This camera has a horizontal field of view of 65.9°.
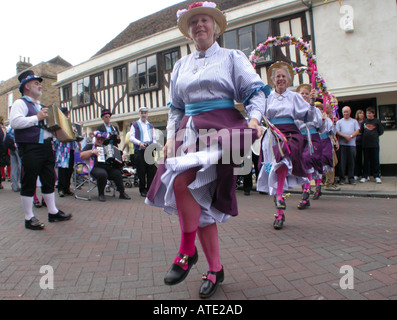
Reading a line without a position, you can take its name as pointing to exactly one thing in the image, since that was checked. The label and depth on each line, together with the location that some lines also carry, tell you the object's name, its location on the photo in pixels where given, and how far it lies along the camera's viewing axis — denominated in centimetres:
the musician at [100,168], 654
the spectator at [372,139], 822
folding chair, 683
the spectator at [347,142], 825
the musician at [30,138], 389
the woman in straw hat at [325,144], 594
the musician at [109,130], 693
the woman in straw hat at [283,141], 396
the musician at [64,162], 693
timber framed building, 962
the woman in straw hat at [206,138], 191
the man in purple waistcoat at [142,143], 716
